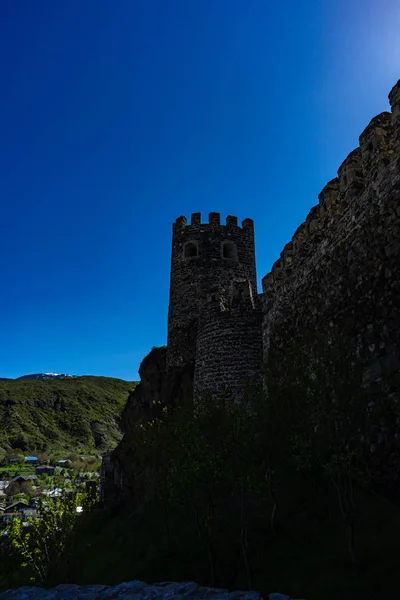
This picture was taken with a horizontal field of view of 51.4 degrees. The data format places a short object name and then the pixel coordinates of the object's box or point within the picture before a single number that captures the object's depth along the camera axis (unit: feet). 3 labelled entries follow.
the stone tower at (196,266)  86.02
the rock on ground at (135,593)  18.07
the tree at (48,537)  48.86
